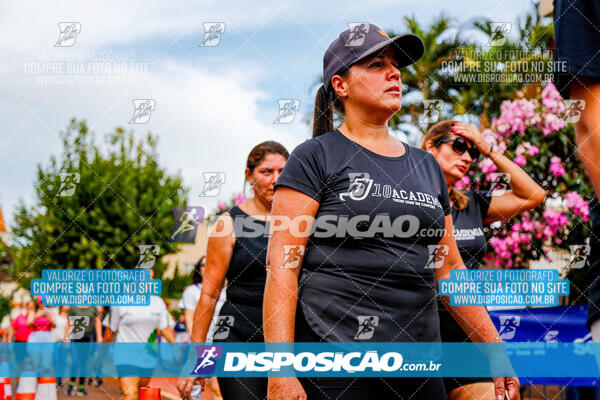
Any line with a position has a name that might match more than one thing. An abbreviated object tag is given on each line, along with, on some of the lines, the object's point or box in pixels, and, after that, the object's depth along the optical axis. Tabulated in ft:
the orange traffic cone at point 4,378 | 23.45
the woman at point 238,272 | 12.92
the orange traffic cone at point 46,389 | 24.07
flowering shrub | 25.20
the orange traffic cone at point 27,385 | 25.25
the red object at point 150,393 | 12.31
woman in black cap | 7.97
